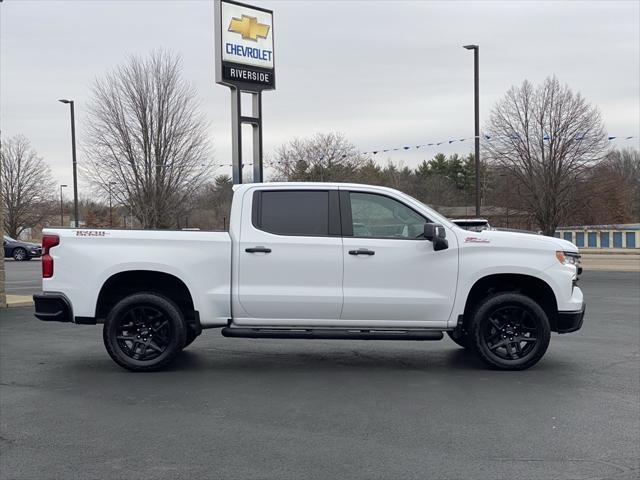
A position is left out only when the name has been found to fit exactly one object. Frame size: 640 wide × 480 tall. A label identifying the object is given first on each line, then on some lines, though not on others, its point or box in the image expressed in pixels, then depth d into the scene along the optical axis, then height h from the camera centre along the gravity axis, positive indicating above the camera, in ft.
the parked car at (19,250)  116.37 -4.92
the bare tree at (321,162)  154.92 +13.70
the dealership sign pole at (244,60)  60.03 +14.80
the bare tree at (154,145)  108.78 +12.41
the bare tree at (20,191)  173.37 +8.23
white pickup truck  23.08 -2.05
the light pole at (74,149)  110.42 +12.03
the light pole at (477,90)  78.07 +15.12
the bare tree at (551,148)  118.93 +12.76
